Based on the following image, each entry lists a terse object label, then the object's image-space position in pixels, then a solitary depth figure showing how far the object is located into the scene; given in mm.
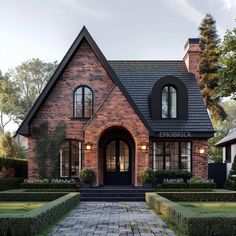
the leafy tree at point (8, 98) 48500
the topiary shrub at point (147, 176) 20094
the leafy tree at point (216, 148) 34594
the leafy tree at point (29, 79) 50375
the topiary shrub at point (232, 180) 22219
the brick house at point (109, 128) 22000
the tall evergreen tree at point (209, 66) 44000
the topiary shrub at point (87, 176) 20234
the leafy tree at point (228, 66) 19203
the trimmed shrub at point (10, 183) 20969
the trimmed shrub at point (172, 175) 21719
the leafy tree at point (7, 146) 30781
